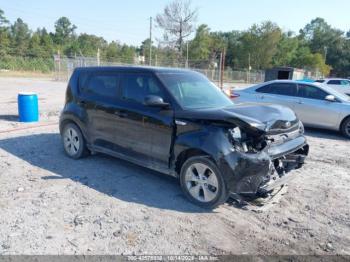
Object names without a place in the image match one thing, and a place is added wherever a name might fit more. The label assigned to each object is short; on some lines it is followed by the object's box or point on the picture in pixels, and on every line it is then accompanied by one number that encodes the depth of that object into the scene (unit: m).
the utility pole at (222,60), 15.66
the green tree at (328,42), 79.06
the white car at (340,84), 20.94
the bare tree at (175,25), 57.38
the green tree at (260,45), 70.44
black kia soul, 4.03
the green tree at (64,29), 90.44
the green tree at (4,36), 51.84
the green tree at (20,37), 57.24
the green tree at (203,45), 63.22
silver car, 9.23
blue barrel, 9.46
